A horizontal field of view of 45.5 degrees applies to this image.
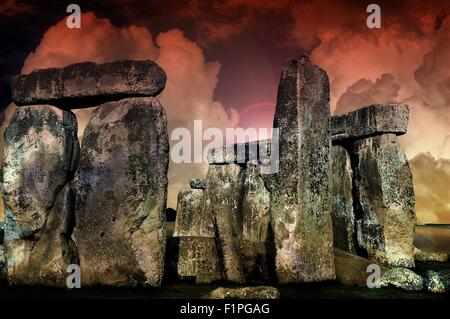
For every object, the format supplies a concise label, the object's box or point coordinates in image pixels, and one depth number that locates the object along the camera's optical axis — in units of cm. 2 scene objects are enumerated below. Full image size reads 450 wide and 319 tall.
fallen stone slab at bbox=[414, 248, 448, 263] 1071
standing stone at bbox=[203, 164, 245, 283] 764
